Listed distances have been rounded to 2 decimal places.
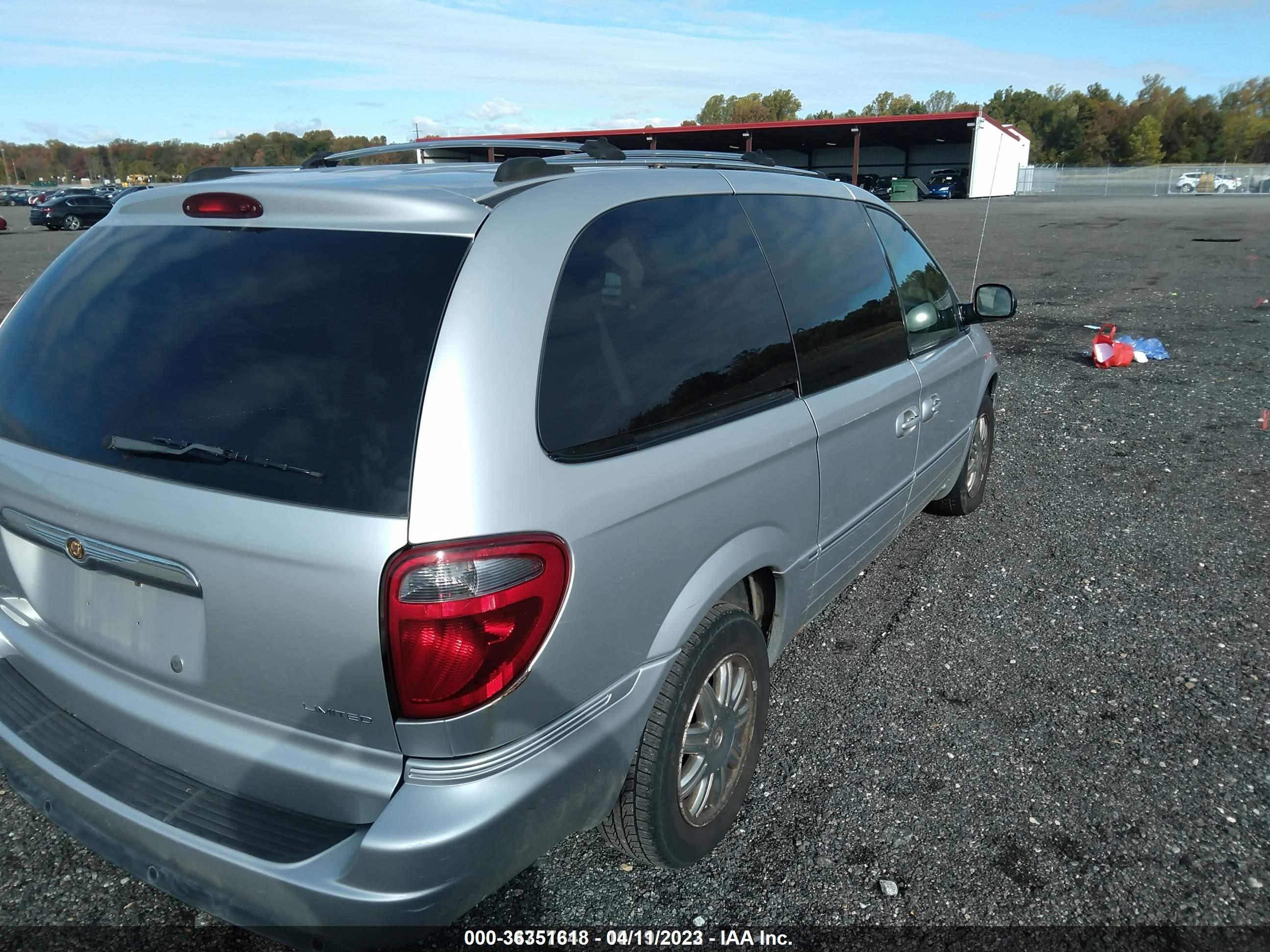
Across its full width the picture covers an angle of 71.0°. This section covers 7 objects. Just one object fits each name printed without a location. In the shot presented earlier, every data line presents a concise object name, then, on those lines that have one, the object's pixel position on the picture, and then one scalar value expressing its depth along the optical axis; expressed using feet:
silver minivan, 5.67
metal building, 172.35
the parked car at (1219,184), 188.59
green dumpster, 174.09
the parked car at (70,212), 112.88
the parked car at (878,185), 171.32
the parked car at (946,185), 189.06
